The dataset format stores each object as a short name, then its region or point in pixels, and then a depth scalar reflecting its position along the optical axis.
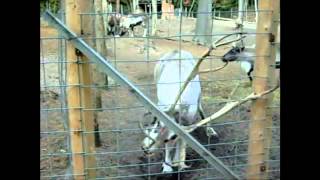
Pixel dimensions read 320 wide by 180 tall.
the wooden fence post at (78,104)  1.77
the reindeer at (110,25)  7.07
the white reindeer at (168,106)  2.74
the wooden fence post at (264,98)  1.95
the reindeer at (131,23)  8.86
